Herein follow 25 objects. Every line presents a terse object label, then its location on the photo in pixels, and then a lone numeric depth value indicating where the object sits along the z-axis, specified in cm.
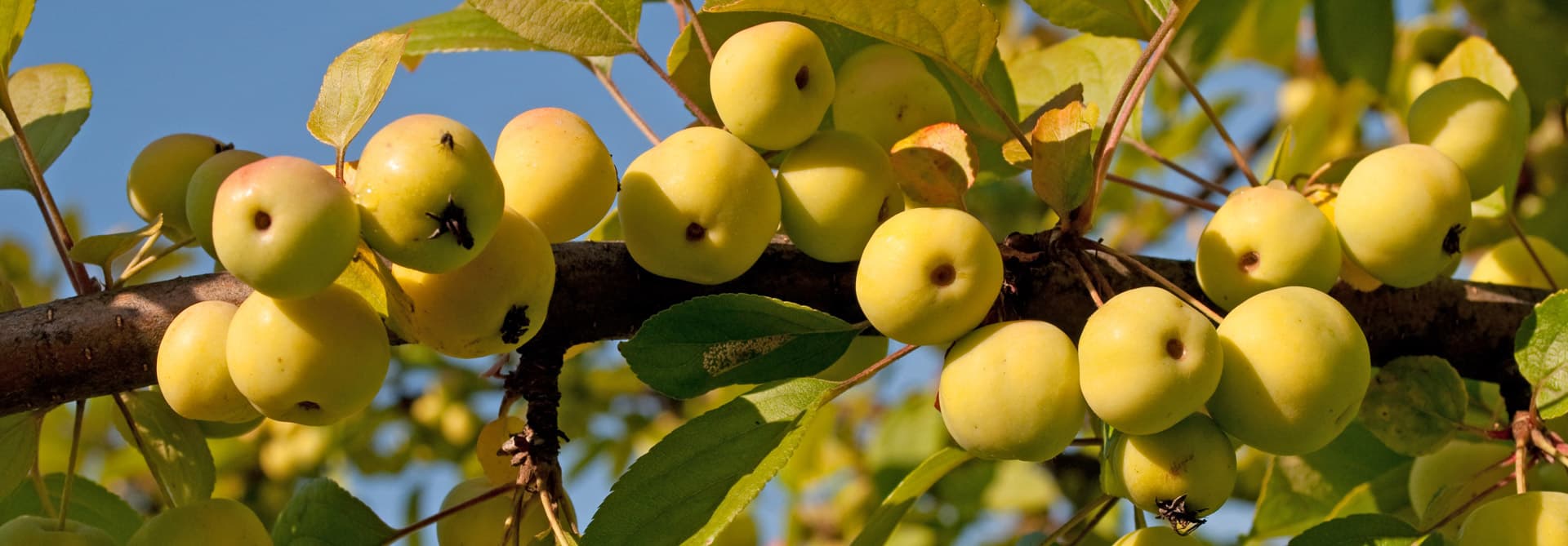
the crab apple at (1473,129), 85
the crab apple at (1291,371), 77
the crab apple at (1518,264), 92
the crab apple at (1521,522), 79
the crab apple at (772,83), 80
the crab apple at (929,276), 78
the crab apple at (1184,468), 78
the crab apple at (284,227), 75
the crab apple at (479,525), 84
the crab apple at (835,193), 80
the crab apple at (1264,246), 80
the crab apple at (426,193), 76
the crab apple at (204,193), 78
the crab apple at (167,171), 83
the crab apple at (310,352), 77
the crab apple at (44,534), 82
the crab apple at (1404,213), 81
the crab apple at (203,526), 81
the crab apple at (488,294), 78
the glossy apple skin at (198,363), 78
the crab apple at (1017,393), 78
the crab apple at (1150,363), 77
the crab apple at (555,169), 80
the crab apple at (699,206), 79
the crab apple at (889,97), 83
